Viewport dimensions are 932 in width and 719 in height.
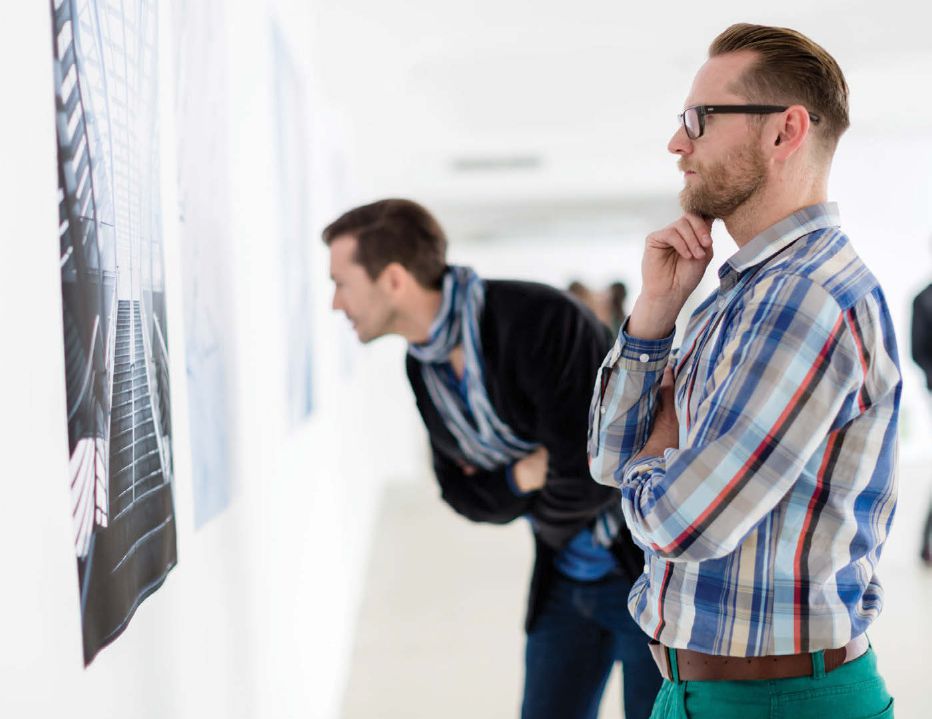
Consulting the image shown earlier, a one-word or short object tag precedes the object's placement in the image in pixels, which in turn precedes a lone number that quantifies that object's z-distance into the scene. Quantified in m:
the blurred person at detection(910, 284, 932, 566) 5.35
